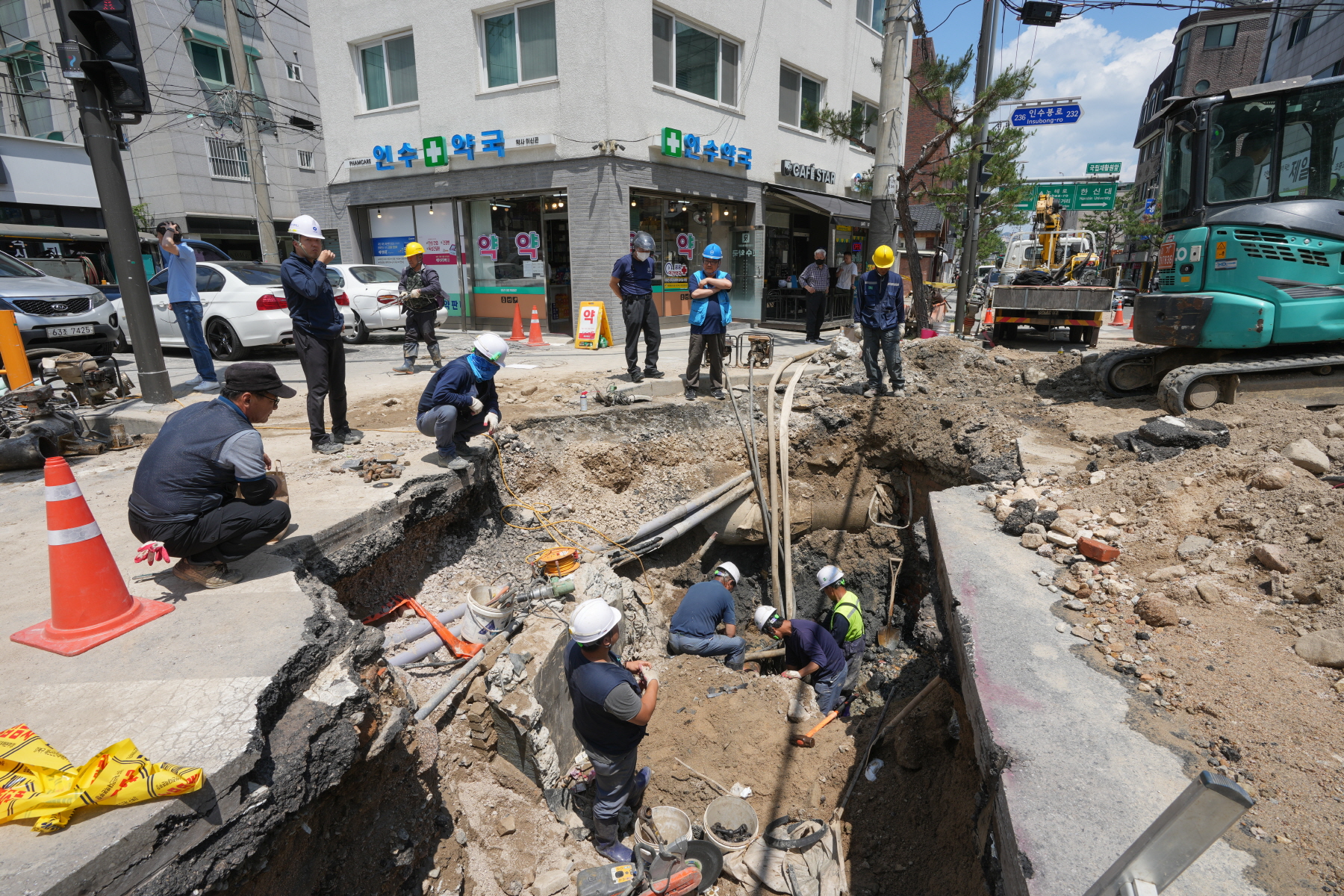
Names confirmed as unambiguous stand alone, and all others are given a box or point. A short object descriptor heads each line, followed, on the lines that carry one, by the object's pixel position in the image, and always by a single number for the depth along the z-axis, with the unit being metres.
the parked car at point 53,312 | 7.78
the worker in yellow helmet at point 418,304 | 8.67
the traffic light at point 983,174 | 12.93
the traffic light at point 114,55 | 5.21
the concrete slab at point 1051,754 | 2.10
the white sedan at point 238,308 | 9.55
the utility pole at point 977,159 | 12.34
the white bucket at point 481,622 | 4.34
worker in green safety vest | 6.38
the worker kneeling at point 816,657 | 5.90
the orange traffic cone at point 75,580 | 2.69
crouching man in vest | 3.07
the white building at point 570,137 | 11.85
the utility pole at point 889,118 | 9.08
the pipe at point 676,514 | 6.61
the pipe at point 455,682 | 3.63
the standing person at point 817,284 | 12.02
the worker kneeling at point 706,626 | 6.25
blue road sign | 13.67
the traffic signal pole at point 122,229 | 5.69
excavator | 5.93
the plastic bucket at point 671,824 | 4.15
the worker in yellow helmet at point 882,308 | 7.39
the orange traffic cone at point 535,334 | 11.88
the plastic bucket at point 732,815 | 4.14
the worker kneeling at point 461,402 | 5.15
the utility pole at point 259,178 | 13.62
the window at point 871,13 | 17.70
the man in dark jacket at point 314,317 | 5.06
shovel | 7.27
